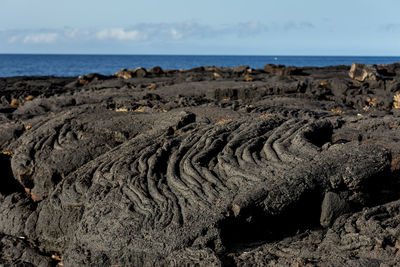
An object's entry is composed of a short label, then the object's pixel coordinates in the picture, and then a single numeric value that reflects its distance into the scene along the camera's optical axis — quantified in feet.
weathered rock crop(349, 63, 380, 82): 62.95
